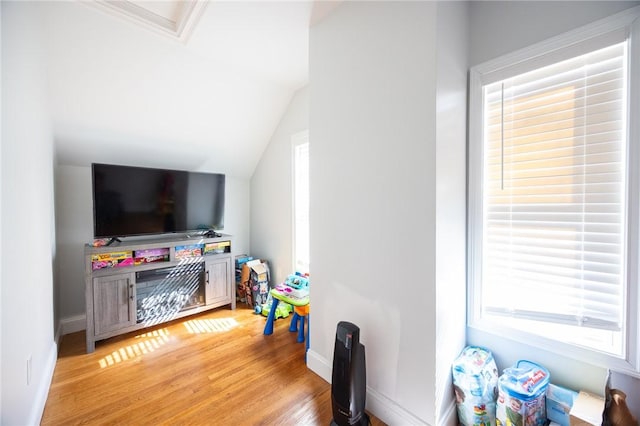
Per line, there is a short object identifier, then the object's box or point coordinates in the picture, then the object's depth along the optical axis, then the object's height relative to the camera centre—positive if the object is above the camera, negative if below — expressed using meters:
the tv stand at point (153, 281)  2.23 -0.73
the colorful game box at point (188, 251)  2.70 -0.46
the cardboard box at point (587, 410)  1.08 -0.89
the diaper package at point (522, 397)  1.21 -0.91
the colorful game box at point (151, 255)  2.48 -0.47
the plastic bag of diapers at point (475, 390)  1.36 -0.98
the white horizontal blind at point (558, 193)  1.20 +0.09
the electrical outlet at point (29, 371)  1.39 -0.89
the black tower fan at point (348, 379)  1.35 -0.92
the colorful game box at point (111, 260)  2.23 -0.46
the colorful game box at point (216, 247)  2.93 -0.45
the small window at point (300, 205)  2.98 +0.04
